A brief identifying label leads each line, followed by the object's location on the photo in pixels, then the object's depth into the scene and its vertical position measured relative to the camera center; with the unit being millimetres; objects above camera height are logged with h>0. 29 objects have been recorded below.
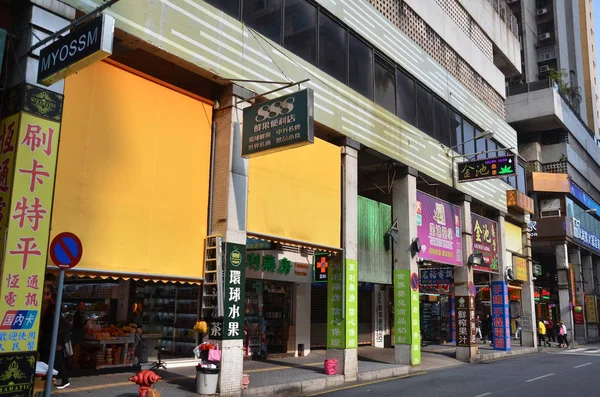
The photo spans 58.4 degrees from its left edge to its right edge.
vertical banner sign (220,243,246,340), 11148 +109
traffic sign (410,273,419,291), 17658 +592
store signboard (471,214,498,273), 23241 +2649
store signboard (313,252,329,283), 16609 +906
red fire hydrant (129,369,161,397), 8906 -1403
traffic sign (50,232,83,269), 7109 +568
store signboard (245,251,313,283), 17094 +998
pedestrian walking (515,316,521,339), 33781 -1894
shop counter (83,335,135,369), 13016 -1386
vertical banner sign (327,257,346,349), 14555 -243
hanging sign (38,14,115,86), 7250 +3383
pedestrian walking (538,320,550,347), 29078 -1500
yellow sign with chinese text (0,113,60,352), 7668 +894
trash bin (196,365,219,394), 10594 -1639
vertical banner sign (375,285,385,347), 24122 -806
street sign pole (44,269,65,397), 6973 -569
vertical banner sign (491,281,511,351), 24281 -749
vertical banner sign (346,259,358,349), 14586 -176
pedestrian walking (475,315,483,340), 31672 -1758
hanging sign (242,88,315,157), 10604 +3490
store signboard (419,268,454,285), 23000 +1019
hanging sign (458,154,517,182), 19609 +4925
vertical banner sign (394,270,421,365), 17406 -440
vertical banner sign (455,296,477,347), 21125 -830
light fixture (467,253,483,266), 21531 +1630
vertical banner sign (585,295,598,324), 42281 -489
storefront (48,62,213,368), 9312 +2146
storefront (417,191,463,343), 19156 +2217
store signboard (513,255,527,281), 27094 +1711
